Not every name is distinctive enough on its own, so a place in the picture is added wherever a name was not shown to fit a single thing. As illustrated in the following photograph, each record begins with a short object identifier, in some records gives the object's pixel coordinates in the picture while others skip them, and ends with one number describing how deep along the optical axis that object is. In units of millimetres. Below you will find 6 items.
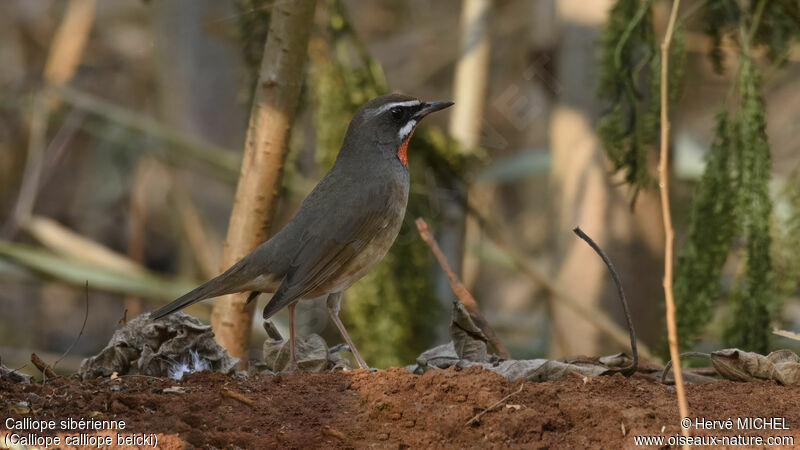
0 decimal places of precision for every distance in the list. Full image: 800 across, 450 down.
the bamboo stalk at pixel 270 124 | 9227
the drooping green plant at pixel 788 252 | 10016
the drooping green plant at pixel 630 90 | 9672
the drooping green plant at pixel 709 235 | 9531
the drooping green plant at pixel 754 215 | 9289
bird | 9094
